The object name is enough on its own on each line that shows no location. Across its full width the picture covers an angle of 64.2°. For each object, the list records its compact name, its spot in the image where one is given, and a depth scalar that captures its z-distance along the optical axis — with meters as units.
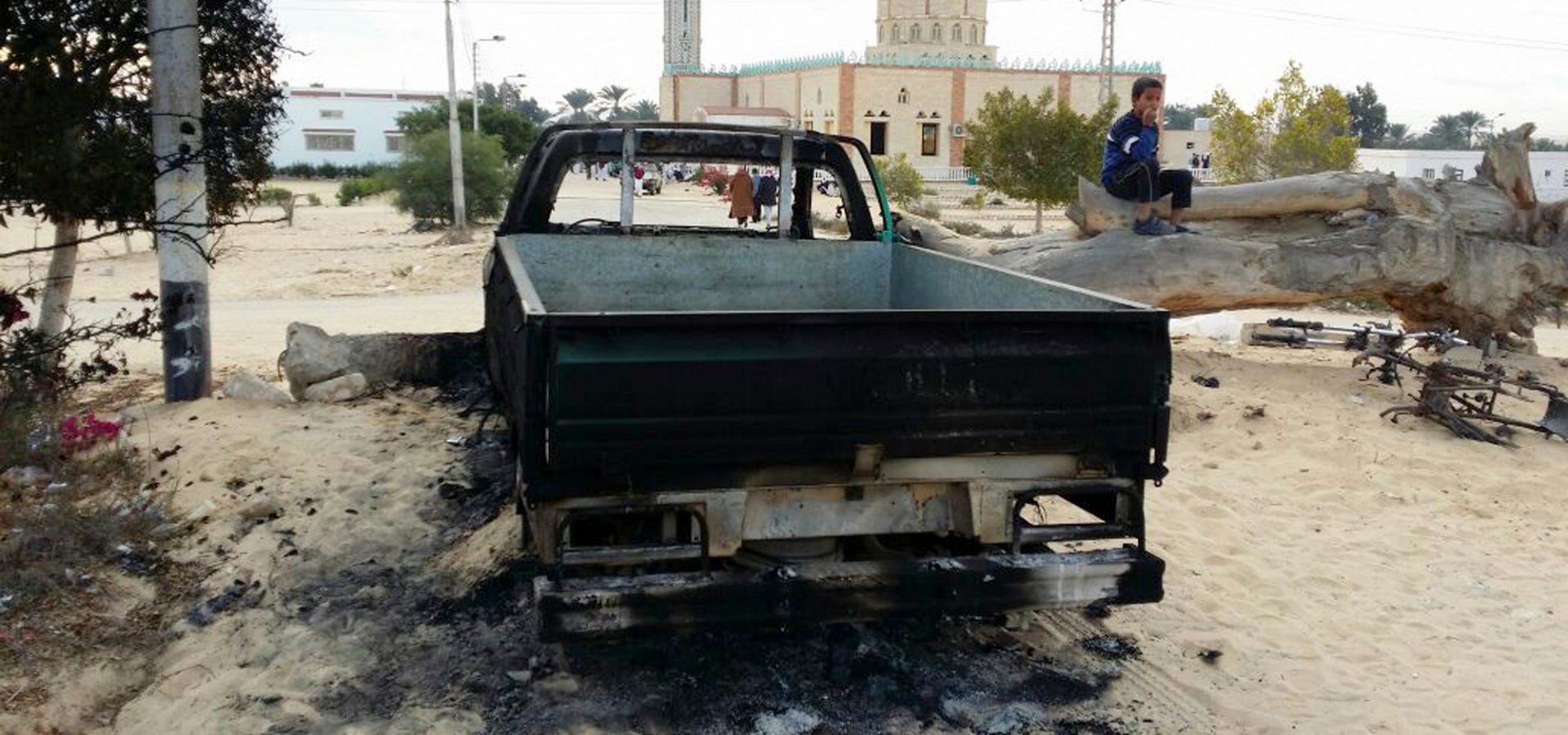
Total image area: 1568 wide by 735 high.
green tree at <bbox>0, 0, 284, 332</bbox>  4.49
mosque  60.81
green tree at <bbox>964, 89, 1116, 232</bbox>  29.80
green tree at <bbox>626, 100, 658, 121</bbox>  102.07
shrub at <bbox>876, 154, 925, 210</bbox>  40.69
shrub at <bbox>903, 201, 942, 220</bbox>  37.08
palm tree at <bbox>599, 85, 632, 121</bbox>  100.00
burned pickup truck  3.55
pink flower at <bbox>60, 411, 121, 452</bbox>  6.71
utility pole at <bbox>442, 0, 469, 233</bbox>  28.45
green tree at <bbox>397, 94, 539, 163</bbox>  51.06
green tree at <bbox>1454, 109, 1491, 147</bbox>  100.56
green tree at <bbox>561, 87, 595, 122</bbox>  117.66
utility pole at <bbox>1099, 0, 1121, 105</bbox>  47.97
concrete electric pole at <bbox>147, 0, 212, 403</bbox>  7.34
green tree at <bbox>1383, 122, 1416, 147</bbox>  97.00
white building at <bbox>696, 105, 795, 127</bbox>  59.62
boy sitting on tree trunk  8.75
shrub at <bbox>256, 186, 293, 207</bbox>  35.34
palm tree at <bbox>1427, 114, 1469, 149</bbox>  105.75
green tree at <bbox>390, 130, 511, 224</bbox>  31.78
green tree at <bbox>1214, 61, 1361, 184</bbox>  30.48
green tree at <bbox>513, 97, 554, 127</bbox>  113.44
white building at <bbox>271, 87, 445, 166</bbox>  73.56
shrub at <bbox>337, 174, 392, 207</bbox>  45.44
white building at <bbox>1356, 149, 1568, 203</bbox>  66.25
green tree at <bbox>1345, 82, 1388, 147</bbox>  85.69
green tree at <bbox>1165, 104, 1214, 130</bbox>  106.56
